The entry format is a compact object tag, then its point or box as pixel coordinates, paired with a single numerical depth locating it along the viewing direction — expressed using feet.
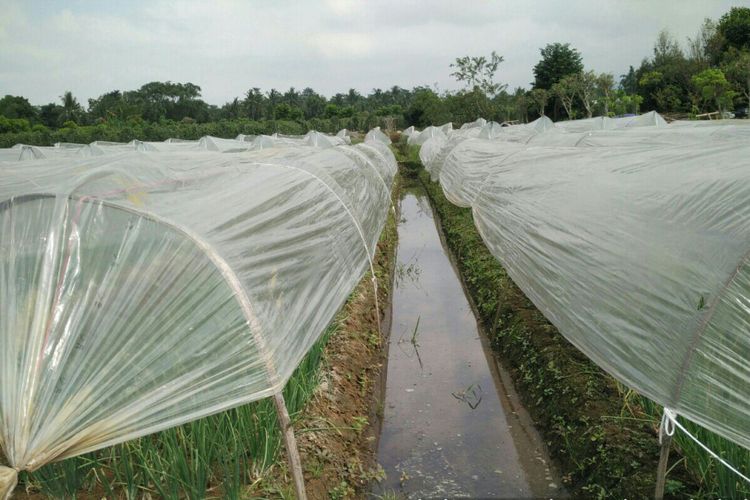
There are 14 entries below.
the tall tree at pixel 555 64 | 154.40
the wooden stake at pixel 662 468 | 9.11
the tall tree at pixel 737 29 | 114.11
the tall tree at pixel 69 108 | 189.47
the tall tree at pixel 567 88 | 115.10
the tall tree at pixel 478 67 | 132.46
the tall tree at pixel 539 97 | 128.47
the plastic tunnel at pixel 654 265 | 8.14
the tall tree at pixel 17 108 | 190.19
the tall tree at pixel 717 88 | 82.58
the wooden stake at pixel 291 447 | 9.55
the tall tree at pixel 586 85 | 109.91
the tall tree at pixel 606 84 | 107.04
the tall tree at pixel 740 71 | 81.71
